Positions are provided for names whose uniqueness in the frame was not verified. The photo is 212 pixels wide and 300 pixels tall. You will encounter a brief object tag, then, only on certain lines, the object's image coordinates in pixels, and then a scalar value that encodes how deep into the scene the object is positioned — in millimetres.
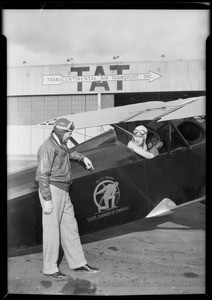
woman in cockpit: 4172
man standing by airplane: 3447
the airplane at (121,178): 3701
